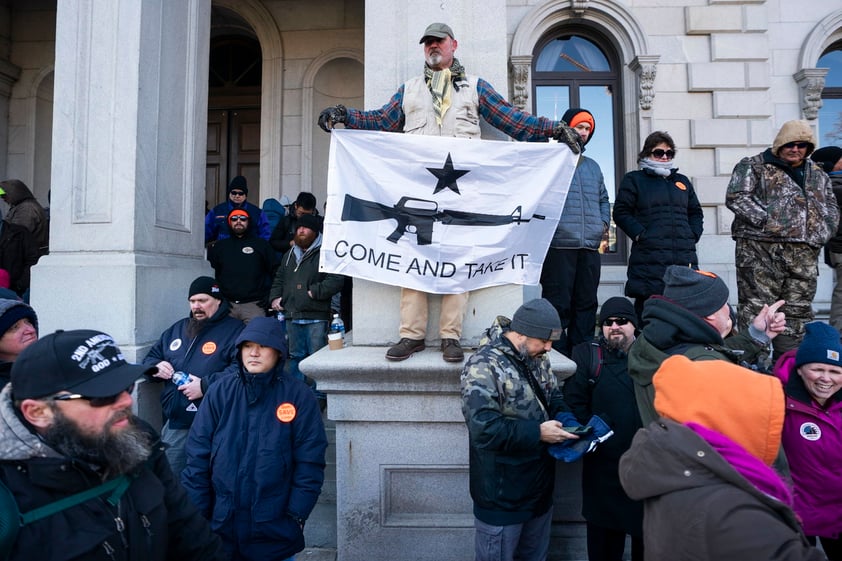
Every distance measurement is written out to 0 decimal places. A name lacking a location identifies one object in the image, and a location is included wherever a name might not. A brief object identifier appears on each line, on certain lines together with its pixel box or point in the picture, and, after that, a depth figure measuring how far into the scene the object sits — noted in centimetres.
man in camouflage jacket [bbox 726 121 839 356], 486
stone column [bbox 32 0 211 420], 452
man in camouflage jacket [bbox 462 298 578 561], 267
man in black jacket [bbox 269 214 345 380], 530
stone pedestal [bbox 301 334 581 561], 371
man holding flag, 400
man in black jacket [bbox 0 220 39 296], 582
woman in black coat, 516
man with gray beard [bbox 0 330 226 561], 149
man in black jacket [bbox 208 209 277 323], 568
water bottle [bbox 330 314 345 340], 460
